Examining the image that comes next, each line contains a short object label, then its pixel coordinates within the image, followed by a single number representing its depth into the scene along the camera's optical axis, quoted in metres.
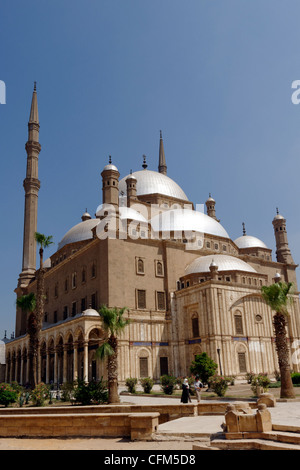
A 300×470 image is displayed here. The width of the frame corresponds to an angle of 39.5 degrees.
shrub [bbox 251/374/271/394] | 19.36
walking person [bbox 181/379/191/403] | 16.03
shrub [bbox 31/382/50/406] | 19.89
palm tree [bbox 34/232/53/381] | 24.97
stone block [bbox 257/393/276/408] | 13.80
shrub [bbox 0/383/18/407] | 19.31
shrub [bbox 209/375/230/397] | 19.45
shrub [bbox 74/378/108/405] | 18.88
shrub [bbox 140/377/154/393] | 25.03
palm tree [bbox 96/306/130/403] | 19.12
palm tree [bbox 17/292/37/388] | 24.23
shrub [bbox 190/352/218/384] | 24.83
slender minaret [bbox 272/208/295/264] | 48.44
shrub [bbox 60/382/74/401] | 21.22
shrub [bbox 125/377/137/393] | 25.59
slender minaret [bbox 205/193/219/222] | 52.47
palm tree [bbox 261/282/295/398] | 18.70
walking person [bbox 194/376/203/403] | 18.08
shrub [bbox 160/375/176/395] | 22.81
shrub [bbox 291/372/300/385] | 24.67
